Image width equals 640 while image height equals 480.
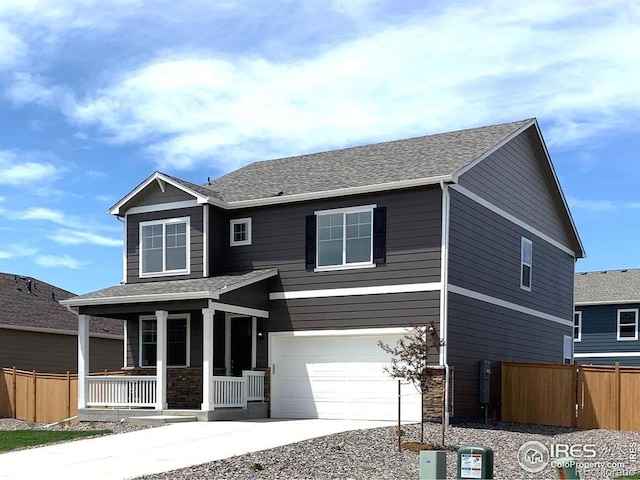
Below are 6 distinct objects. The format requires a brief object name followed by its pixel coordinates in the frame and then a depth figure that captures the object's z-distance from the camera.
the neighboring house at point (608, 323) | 38.19
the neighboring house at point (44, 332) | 30.27
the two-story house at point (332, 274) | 20.72
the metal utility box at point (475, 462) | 9.81
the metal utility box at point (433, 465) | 10.27
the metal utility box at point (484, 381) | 21.84
